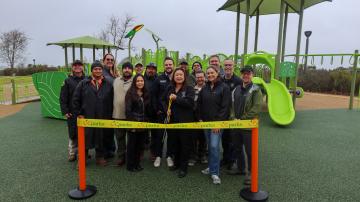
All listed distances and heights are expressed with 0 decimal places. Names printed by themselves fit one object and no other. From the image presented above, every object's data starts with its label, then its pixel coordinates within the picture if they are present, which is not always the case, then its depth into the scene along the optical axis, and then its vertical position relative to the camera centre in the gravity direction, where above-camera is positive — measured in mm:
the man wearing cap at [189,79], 3926 -63
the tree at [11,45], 32969 +3166
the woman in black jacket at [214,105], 3670 -415
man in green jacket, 3518 -401
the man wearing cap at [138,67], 5017 +124
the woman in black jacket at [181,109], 3783 -495
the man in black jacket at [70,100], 4426 -466
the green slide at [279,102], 7591 -786
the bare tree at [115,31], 28781 +4569
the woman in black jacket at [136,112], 3941 -584
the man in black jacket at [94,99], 4074 -401
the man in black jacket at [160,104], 4246 -473
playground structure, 8039 -219
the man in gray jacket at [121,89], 4102 -240
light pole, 18078 +2813
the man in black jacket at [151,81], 4250 -117
